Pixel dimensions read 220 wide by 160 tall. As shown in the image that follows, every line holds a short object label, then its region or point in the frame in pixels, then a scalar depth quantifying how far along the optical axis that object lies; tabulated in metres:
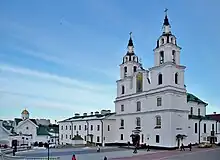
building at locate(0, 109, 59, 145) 76.62
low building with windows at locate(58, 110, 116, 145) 66.00
